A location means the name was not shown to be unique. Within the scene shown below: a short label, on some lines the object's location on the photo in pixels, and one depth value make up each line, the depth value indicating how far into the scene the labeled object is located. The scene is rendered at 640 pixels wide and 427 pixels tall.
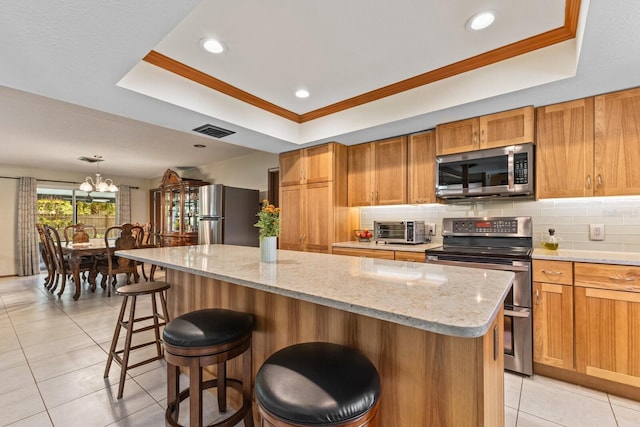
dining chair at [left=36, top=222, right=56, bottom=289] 5.07
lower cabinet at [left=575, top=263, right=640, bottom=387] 1.95
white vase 1.82
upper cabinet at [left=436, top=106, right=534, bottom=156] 2.52
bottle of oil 2.54
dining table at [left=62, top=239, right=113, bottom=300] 4.48
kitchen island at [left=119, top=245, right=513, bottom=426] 0.91
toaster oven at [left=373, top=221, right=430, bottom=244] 3.20
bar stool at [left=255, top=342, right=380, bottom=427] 0.84
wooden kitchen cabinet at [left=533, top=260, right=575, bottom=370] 2.15
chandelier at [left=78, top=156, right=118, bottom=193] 5.49
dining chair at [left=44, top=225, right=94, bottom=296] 4.65
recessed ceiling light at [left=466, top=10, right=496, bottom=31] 1.80
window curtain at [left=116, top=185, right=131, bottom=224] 8.02
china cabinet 6.13
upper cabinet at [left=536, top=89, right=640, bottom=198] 2.21
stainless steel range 2.28
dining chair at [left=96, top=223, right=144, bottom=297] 4.65
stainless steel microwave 2.55
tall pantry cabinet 3.61
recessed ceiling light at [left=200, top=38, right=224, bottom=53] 2.06
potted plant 1.80
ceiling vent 2.99
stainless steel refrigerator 5.17
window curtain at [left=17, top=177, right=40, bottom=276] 6.39
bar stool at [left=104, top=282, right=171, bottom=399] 2.01
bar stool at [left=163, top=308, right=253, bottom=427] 1.32
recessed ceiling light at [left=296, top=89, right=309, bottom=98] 2.86
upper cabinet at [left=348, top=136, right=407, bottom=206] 3.38
